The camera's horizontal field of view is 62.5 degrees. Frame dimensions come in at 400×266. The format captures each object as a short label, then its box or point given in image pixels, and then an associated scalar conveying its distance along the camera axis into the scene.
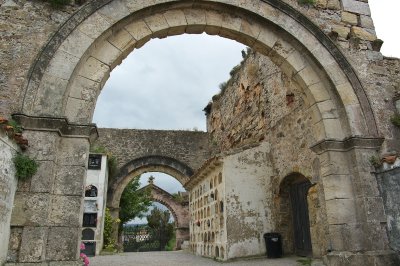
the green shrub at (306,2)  5.64
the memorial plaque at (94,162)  11.58
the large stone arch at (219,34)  4.38
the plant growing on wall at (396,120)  5.20
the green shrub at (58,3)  4.55
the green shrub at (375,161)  4.91
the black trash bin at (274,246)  7.85
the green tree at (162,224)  20.38
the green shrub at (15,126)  3.75
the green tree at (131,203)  15.99
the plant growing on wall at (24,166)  3.68
